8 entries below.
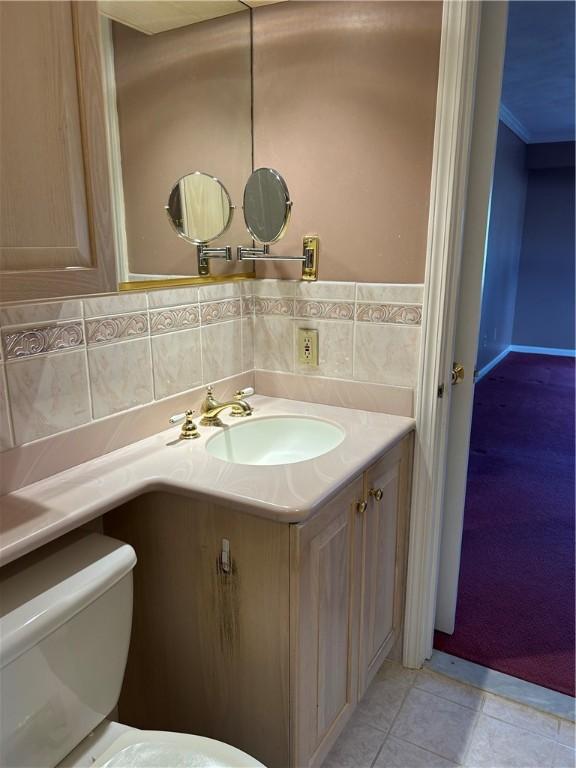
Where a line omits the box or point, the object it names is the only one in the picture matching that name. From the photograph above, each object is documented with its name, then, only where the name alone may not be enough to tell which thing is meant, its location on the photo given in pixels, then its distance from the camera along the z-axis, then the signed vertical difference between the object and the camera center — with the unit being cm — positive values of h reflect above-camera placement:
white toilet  90 -71
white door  153 -13
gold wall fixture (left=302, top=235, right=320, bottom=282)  173 -4
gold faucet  160 -47
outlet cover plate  179 -32
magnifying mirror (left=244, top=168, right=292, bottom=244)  168 +11
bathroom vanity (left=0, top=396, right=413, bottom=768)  115 -73
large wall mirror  136 +34
